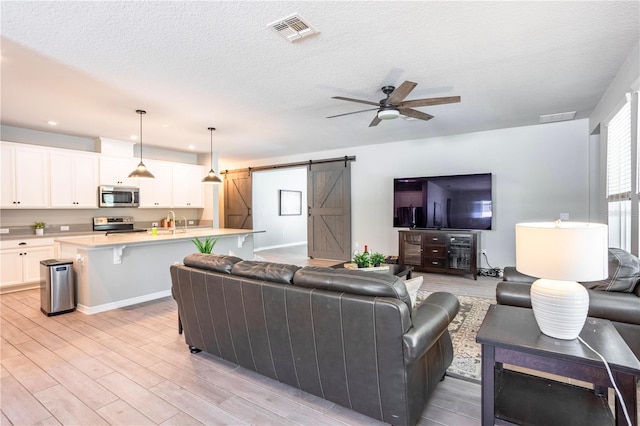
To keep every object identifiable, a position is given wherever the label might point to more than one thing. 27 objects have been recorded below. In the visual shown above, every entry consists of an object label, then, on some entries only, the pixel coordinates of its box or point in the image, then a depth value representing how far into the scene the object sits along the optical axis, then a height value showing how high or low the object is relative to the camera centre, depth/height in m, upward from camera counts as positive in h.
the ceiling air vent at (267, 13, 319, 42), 2.28 +1.38
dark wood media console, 5.35 -0.74
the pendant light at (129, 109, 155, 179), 4.59 +0.55
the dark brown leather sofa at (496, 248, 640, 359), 2.11 -0.65
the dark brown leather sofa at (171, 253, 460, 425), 1.61 -0.70
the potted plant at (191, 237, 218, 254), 3.66 -0.44
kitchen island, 3.84 -0.72
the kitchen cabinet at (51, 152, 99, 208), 5.28 +0.55
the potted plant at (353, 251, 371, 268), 3.92 -0.64
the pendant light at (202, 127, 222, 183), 5.23 +0.53
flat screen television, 5.46 +0.14
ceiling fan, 3.10 +1.14
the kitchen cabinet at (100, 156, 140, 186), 5.83 +0.79
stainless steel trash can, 3.71 -0.92
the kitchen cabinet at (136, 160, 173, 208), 6.49 +0.52
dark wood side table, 1.39 -0.76
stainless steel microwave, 5.79 +0.29
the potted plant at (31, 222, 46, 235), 5.26 -0.26
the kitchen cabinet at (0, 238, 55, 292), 4.67 -0.73
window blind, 3.10 +0.58
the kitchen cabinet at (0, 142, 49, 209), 4.79 +0.55
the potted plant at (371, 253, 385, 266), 3.98 -0.64
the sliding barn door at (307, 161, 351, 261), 7.25 +0.00
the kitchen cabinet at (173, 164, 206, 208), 7.01 +0.58
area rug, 2.39 -1.21
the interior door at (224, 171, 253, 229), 8.90 +0.29
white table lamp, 1.43 -0.27
